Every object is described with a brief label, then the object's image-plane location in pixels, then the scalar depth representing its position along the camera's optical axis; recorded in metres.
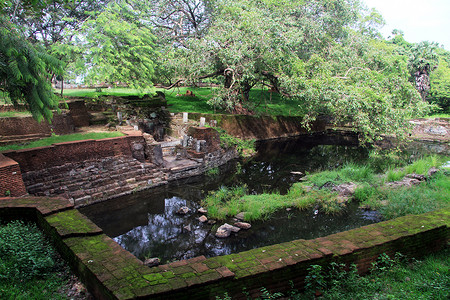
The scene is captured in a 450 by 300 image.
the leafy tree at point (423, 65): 25.83
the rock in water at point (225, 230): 7.25
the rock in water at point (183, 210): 8.61
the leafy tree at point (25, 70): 6.04
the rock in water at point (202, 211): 8.53
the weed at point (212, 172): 12.38
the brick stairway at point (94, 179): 8.50
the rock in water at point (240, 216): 8.12
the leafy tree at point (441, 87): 26.28
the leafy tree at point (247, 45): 14.73
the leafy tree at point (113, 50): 12.62
